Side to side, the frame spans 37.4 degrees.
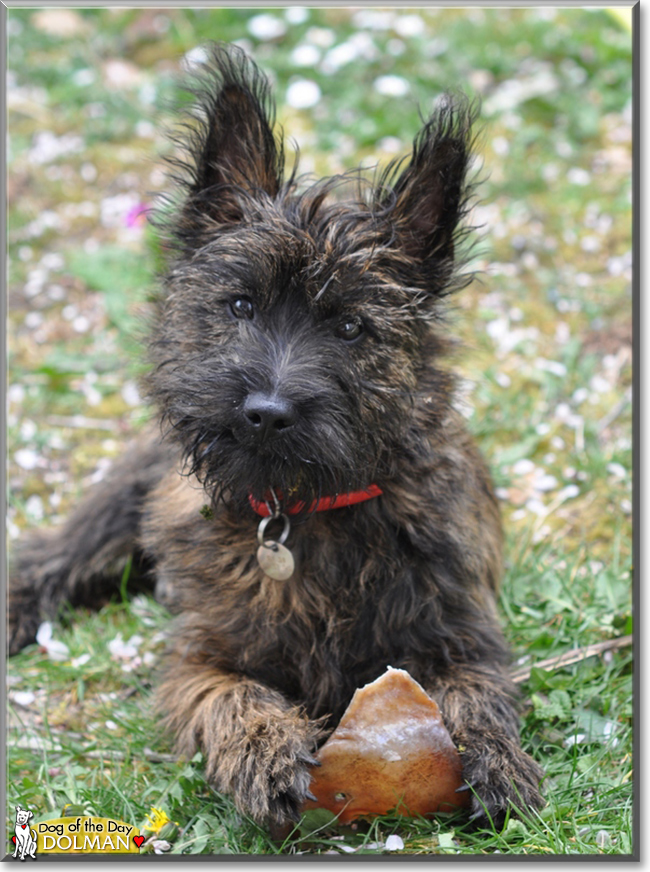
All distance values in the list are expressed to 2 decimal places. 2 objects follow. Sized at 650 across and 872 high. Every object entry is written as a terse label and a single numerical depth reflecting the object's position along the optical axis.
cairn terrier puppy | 2.91
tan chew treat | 2.84
